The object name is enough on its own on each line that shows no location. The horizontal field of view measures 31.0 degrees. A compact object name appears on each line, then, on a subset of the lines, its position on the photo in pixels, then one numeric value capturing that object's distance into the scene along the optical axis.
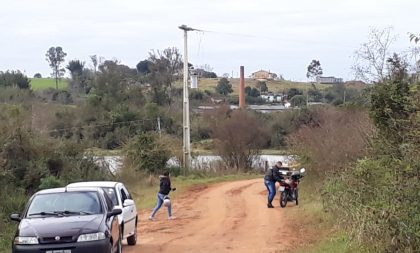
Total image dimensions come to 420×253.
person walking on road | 25.58
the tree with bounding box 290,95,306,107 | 84.75
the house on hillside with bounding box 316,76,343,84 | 107.69
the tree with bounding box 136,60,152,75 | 119.57
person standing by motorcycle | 28.75
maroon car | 13.27
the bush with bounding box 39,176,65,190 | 28.98
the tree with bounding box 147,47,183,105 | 80.75
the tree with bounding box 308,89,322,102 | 86.54
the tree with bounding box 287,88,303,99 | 100.49
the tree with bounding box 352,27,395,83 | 23.37
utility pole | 46.98
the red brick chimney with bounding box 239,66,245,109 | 80.31
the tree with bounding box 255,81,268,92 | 111.74
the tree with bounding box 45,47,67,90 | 126.19
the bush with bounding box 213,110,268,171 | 57.72
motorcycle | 28.67
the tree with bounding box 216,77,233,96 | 105.24
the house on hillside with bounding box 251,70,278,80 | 127.75
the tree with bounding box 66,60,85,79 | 116.18
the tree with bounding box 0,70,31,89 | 72.67
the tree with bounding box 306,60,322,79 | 112.38
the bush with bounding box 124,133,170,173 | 47.41
